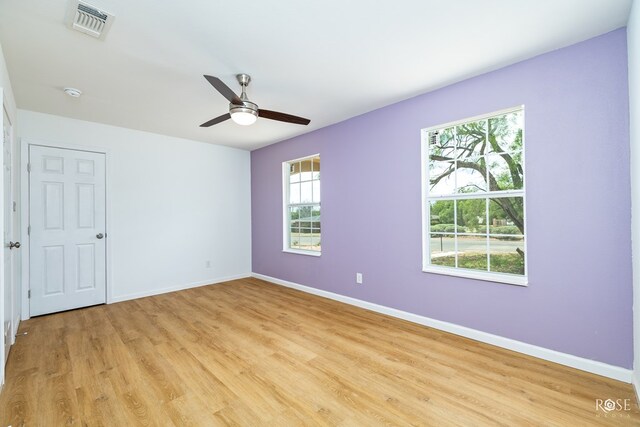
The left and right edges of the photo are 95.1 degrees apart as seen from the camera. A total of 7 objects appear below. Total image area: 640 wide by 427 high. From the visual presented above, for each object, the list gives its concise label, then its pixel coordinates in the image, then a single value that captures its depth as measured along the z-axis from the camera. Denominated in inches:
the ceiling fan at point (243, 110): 90.2
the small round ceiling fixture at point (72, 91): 115.6
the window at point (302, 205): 180.9
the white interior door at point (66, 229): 141.7
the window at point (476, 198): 103.3
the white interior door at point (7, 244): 99.3
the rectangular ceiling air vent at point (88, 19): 71.2
